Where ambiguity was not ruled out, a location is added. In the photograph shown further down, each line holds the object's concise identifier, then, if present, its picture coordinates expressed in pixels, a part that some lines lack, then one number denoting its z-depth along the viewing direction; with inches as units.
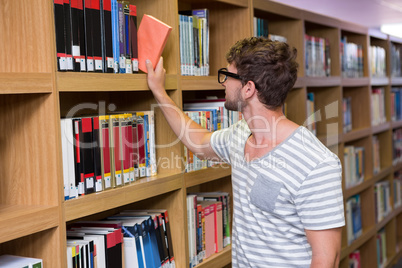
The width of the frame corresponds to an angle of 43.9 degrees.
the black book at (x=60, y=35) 57.3
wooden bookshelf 56.4
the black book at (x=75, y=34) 59.7
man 60.7
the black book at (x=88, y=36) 61.8
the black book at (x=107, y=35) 64.7
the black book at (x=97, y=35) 62.9
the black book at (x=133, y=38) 70.4
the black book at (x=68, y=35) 58.9
